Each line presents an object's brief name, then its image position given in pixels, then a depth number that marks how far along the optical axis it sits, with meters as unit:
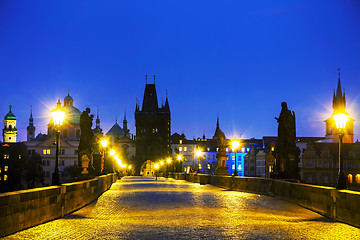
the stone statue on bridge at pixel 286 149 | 25.70
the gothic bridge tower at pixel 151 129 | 162.50
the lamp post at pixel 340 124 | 15.78
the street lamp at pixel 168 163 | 89.20
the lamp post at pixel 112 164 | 59.08
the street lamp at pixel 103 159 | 39.08
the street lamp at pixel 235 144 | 35.38
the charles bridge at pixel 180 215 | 11.46
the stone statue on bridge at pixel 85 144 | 28.14
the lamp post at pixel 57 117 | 18.58
